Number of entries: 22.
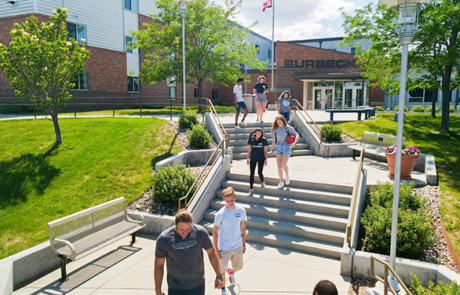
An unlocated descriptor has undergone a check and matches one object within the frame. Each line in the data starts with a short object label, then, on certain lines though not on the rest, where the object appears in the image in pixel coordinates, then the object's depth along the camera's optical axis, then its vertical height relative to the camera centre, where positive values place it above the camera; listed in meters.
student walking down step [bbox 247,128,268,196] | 7.70 -0.98
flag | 30.12 +9.56
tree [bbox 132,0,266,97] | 21.41 +4.35
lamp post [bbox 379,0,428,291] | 4.52 +0.99
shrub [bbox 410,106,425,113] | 30.86 -0.03
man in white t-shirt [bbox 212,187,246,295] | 4.77 -1.85
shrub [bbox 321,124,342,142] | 12.98 -0.98
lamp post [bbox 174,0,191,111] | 11.81 +3.65
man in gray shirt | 3.55 -1.64
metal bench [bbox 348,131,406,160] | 10.34 -1.12
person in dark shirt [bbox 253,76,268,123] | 12.50 +0.55
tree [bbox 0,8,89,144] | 9.50 +1.35
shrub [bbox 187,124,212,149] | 11.29 -1.04
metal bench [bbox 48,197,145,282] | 5.73 -2.46
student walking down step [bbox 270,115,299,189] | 8.02 -0.81
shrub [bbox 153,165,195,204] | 8.05 -1.90
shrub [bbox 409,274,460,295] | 3.76 -2.20
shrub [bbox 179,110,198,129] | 12.84 -0.45
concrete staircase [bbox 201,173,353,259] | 6.81 -2.43
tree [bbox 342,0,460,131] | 12.44 +2.71
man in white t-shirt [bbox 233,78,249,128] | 12.62 +0.36
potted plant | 8.41 -1.32
